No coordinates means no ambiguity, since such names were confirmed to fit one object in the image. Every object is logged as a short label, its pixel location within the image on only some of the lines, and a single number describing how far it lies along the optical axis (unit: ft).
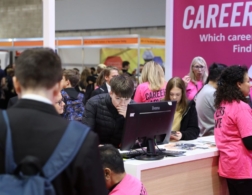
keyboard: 15.95
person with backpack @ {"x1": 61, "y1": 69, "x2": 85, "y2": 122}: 21.87
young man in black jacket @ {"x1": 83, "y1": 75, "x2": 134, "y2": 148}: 16.87
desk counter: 15.28
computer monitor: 15.02
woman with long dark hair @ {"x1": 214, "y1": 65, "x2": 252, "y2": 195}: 16.87
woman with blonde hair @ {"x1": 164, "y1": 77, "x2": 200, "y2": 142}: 19.47
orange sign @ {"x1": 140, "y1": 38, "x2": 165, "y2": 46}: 52.78
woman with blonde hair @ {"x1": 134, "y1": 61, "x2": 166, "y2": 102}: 24.68
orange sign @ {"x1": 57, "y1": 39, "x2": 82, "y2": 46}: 58.08
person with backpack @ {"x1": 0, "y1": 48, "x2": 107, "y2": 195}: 6.12
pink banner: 26.16
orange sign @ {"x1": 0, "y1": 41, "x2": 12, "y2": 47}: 62.34
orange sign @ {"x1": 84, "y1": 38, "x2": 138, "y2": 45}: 52.63
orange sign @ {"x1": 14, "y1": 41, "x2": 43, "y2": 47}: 57.80
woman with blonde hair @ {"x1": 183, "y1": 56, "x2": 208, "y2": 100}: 26.08
